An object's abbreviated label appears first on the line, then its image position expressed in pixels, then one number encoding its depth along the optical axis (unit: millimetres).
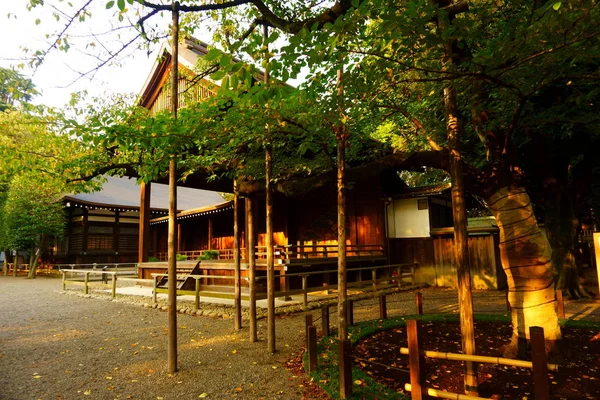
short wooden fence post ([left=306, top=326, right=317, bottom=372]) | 4547
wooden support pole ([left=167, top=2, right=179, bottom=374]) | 4875
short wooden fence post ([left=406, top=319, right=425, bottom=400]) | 3250
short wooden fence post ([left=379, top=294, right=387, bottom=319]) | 7797
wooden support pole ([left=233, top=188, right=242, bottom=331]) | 7027
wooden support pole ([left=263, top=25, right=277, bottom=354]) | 5715
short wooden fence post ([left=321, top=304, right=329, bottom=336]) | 6234
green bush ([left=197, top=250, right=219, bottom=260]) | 17141
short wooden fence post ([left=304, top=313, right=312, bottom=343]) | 4973
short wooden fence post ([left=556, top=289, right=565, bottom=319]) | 7324
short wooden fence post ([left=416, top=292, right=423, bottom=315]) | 8055
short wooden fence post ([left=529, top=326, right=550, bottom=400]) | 2557
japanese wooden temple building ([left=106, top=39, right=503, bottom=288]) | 13227
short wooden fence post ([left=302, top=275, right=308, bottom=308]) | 9702
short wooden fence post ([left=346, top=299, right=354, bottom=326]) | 7193
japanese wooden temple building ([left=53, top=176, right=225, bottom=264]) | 22641
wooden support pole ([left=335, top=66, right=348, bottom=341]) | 4797
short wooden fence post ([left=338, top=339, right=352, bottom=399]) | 3840
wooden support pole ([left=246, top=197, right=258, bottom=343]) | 6176
